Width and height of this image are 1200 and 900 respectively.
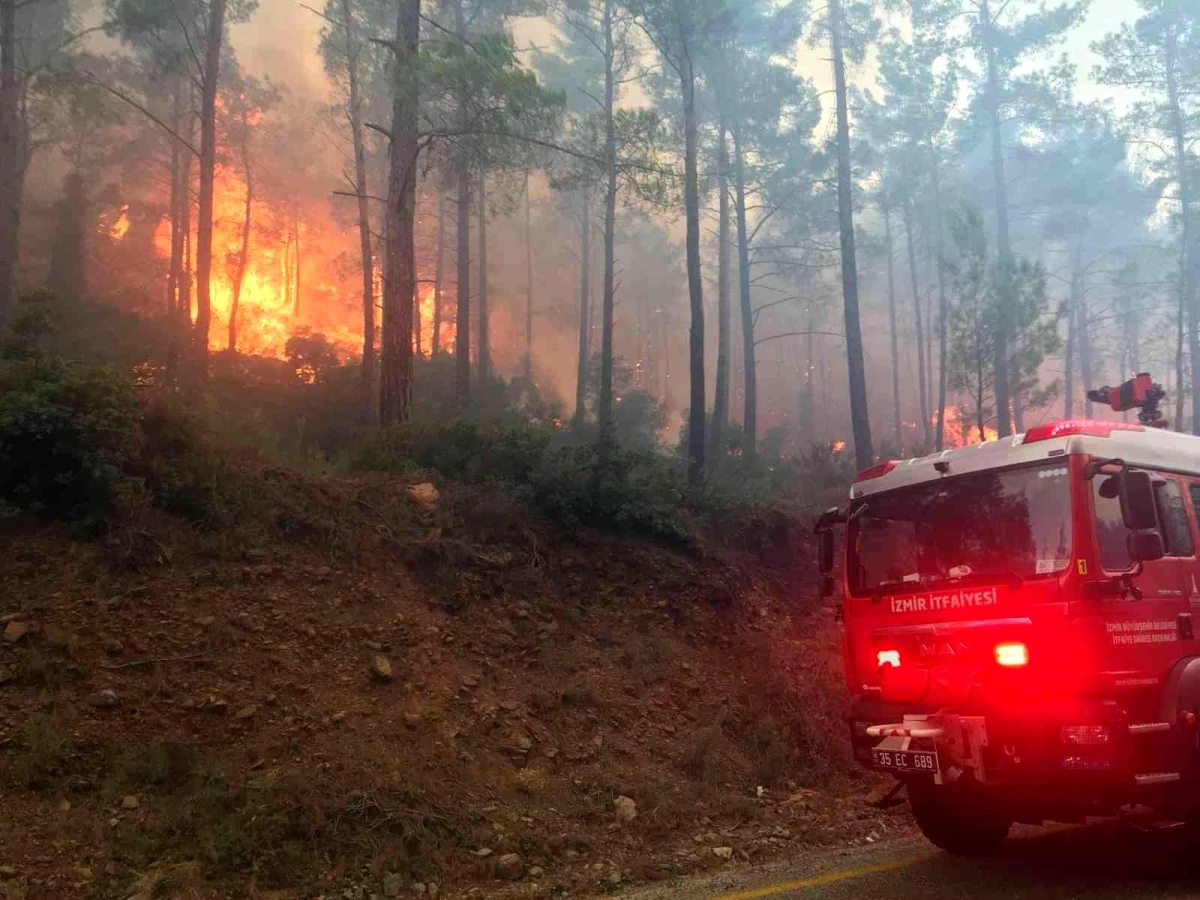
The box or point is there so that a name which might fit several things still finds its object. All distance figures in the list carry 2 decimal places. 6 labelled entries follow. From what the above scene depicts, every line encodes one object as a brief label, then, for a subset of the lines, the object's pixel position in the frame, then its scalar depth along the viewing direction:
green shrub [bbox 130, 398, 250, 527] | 8.72
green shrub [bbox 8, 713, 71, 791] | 5.78
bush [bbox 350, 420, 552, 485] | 11.95
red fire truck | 5.04
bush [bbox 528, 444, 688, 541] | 11.66
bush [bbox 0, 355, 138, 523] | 7.88
